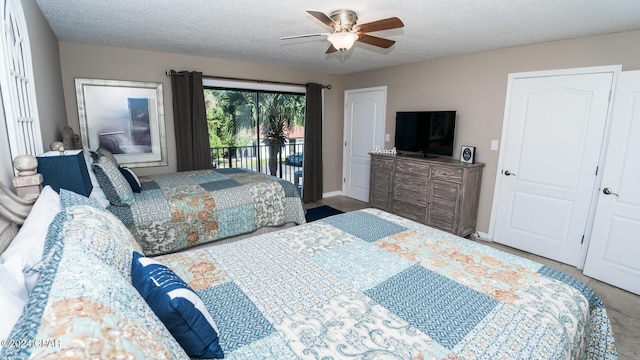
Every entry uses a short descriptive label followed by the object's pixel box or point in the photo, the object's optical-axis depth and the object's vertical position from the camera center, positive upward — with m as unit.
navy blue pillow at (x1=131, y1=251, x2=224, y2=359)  0.89 -0.55
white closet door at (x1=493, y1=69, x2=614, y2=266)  3.01 -0.24
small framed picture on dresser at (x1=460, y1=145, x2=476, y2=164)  3.86 -0.23
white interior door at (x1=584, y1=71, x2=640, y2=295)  2.69 -0.56
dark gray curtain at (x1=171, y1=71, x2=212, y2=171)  4.15 +0.14
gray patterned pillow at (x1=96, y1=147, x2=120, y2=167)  3.10 -0.26
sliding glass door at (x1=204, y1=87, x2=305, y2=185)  4.84 +0.09
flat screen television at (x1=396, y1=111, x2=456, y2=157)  4.04 +0.05
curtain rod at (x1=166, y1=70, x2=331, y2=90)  4.09 +0.81
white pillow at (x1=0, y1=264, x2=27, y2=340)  0.68 -0.44
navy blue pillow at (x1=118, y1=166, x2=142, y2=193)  2.89 -0.49
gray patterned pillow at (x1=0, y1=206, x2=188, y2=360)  0.54 -0.39
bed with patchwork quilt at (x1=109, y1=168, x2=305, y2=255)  2.62 -0.76
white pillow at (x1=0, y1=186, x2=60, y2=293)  0.87 -0.39
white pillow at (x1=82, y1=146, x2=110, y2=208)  2.39 -0.51
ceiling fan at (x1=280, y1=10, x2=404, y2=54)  2.11 +0.79
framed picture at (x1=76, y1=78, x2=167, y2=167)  3.74 +0.13
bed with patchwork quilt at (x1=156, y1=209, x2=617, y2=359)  1.05 -0.72
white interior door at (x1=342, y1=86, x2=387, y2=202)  5.21 +0.01
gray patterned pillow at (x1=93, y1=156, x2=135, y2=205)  2.43 -0.45
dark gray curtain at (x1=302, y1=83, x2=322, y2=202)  5.35 -0.25
